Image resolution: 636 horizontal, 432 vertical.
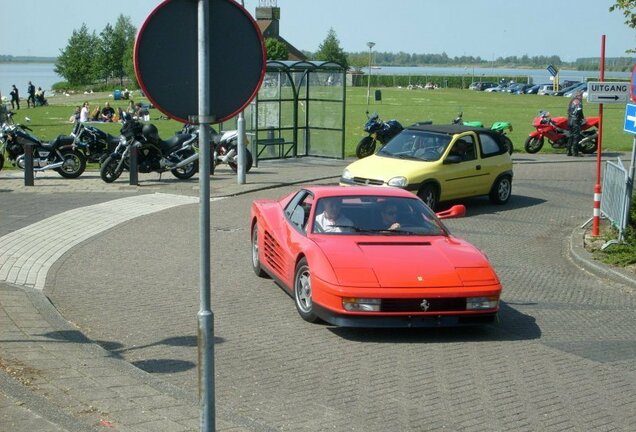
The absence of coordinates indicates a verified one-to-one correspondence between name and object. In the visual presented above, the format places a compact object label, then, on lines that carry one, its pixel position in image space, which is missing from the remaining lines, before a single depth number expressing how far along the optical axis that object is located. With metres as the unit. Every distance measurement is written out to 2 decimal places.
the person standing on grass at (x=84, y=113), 42.91
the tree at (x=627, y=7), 16.00
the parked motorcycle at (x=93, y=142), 22.62
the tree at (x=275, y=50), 92.38
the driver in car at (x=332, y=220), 10.20
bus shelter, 26.61
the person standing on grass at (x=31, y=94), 63.14
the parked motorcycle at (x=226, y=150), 23.12
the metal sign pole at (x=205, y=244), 4.65
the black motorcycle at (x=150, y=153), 21.44
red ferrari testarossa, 8.81
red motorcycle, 30.30
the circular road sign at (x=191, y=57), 4.68
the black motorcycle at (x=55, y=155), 22.03
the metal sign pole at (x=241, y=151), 21.38
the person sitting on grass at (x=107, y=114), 46.42
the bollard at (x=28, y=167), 20.54
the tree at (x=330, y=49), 128.51
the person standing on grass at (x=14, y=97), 58.94
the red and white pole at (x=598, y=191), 14.59
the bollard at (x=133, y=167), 20.95
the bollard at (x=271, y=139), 26.70
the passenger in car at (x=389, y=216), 10.30
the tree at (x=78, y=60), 118.38
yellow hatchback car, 17.52
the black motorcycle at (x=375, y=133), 26.81
